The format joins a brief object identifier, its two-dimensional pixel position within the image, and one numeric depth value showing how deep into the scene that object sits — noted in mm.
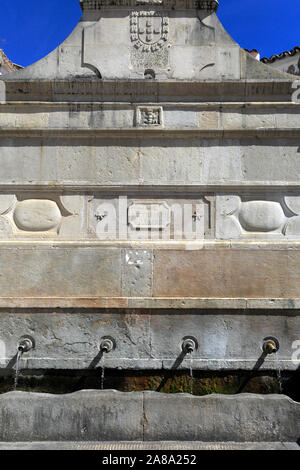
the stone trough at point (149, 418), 3742
